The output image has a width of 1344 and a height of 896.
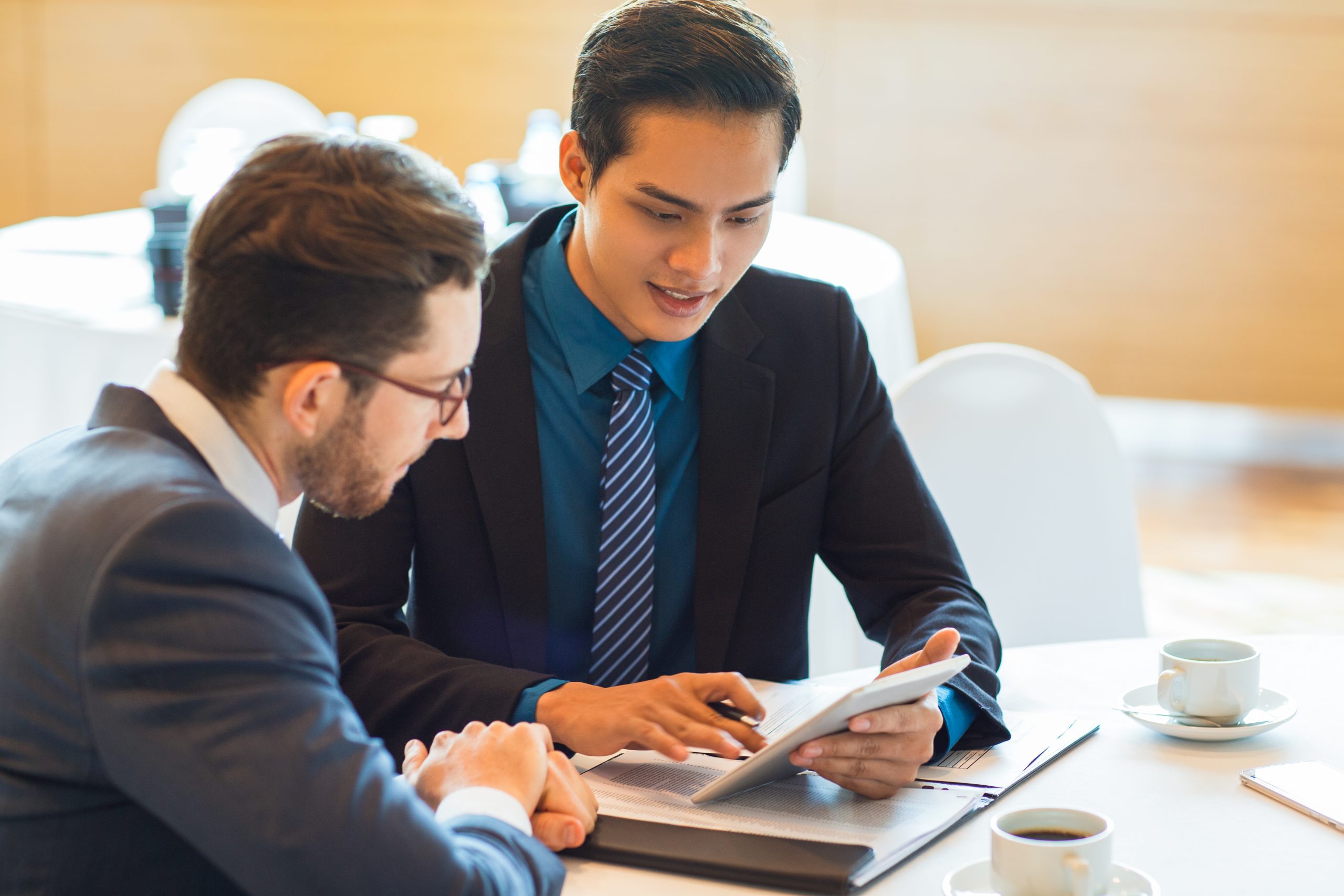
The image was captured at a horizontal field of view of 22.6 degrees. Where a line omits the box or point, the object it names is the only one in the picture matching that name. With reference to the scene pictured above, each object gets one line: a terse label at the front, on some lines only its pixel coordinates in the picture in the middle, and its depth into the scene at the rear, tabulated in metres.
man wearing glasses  2.43
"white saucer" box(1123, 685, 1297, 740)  2.84
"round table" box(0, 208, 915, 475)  4.18
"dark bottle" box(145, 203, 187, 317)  4.36
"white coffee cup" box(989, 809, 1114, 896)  2.53
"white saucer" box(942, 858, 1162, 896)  2.58
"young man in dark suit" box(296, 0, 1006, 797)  3.03
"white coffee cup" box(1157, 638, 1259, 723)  2.85
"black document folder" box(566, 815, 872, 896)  2.60
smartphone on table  2.71
